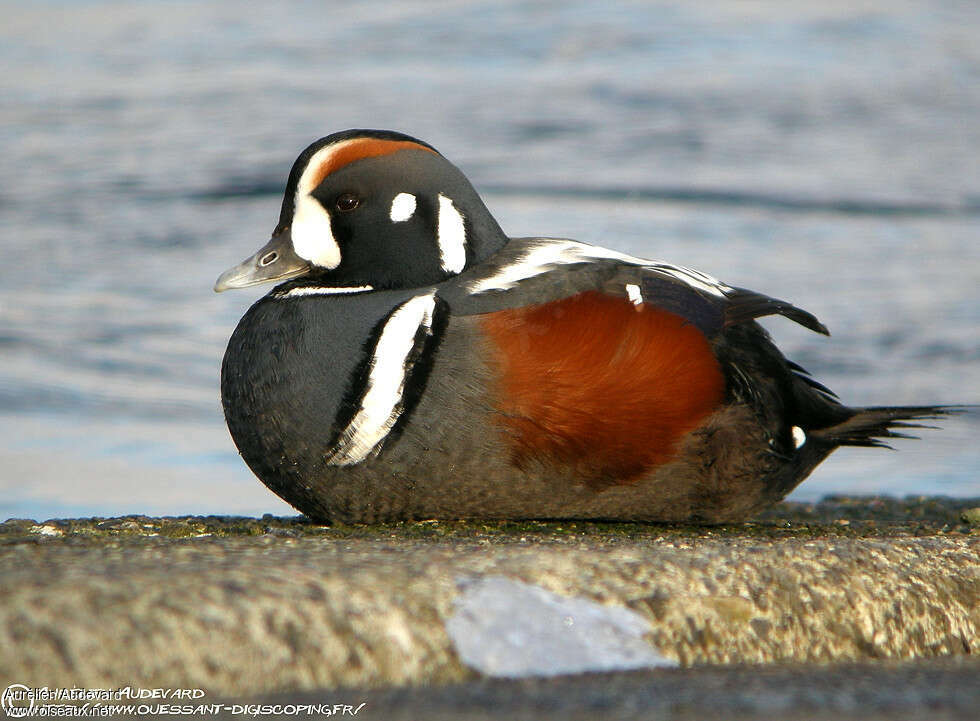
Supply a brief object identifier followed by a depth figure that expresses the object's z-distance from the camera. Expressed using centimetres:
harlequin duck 793
